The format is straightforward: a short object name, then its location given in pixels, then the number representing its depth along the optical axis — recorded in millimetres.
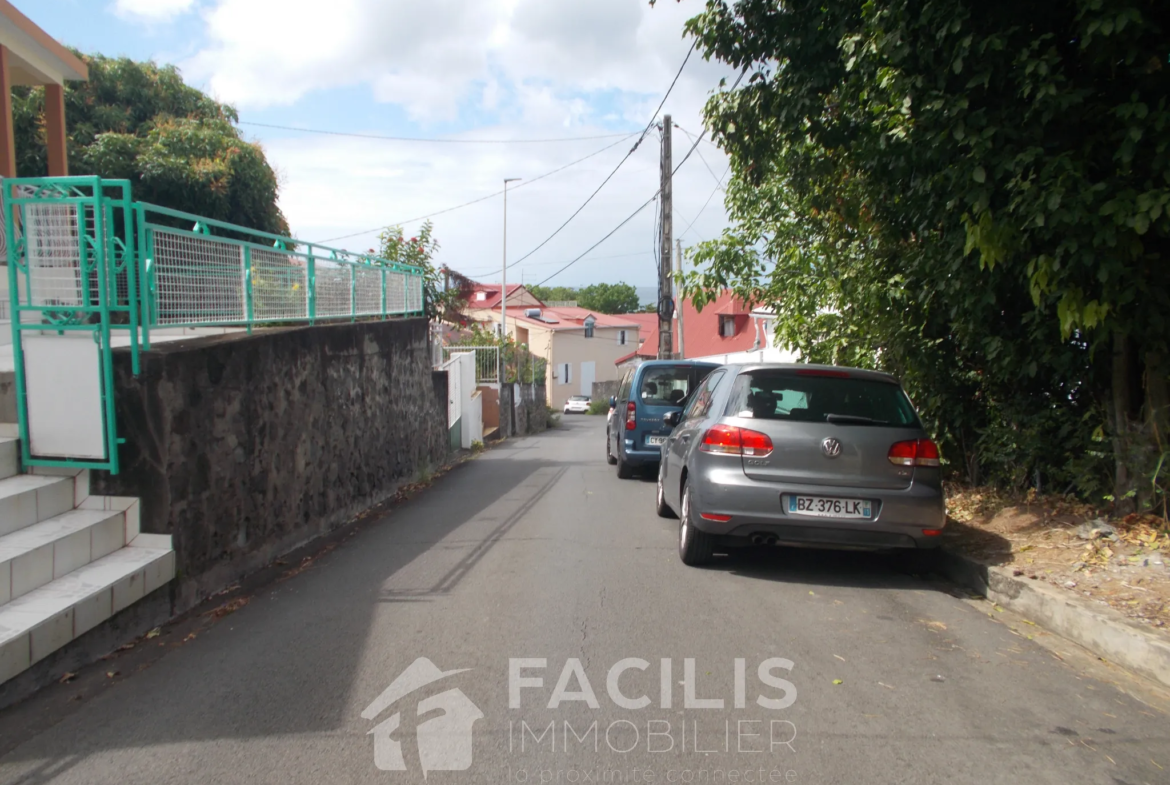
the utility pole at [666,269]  23531
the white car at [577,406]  57688
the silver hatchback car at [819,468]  6297
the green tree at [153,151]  17547
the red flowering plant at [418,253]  19594
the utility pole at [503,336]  30962
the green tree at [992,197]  5500
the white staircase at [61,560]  4395
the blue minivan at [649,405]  13062
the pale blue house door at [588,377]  62906
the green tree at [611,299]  105562
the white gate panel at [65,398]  5508
